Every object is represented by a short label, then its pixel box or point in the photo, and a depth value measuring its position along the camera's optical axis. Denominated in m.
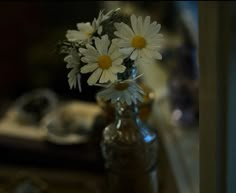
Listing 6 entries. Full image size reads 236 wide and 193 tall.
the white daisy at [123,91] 0.84
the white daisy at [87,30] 0.88
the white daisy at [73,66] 0.86
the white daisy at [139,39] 0.82
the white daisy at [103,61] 0.81
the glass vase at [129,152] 0.97
